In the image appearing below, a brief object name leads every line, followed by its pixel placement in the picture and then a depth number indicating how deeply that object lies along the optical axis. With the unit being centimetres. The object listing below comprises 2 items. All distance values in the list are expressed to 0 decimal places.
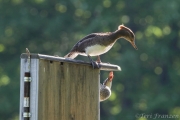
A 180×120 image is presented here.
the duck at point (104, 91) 1561
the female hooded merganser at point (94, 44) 1592
